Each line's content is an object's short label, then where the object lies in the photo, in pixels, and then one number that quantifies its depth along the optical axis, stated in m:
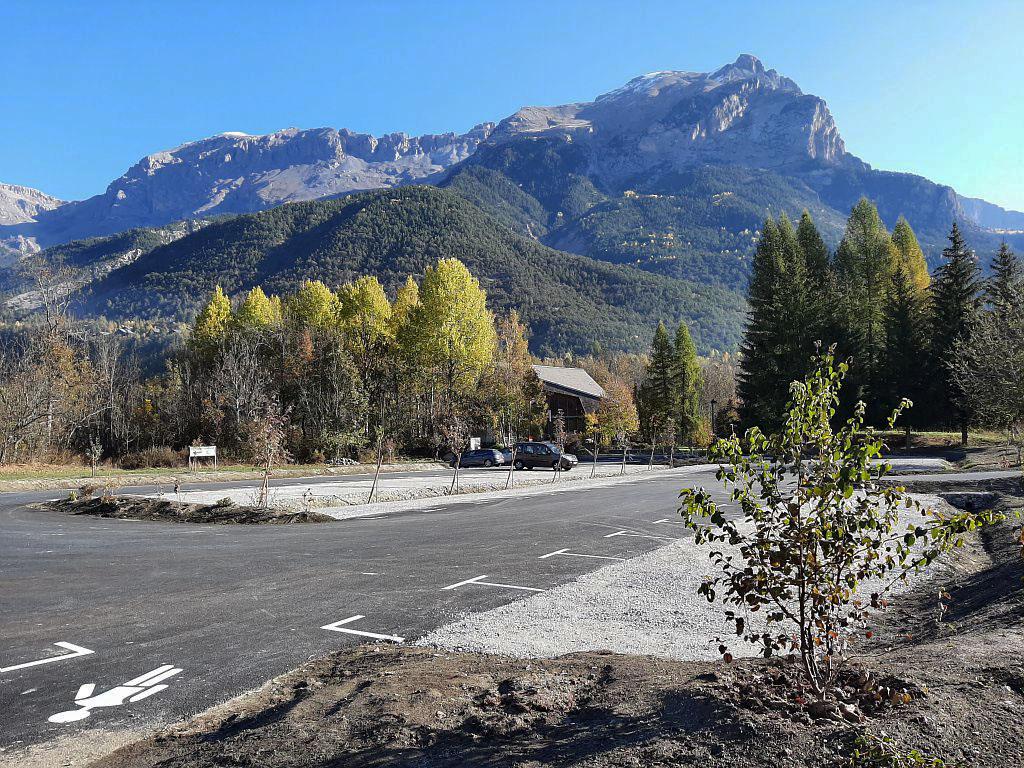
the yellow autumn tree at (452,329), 44.94
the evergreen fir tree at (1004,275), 36.59
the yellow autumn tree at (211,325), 50.44
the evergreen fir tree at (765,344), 48.22
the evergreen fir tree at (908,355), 47.31
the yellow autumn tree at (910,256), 60.72
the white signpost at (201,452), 27.08
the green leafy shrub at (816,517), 3.18
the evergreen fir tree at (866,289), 50.31
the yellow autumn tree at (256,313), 49.59
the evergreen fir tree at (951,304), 45.44
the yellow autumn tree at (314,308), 50.00
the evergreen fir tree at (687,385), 58.94
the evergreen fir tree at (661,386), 58.78
